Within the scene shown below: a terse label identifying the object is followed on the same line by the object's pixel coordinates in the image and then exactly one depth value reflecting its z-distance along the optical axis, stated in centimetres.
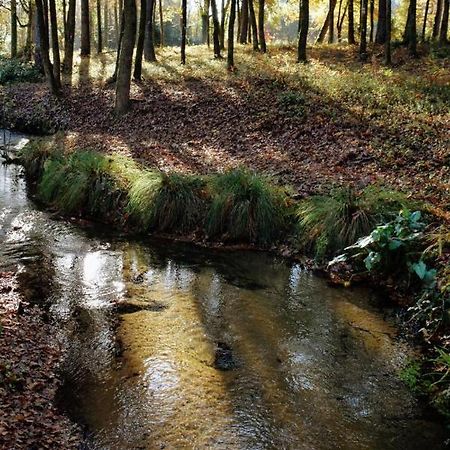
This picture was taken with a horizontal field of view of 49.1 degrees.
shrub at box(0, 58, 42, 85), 2352
